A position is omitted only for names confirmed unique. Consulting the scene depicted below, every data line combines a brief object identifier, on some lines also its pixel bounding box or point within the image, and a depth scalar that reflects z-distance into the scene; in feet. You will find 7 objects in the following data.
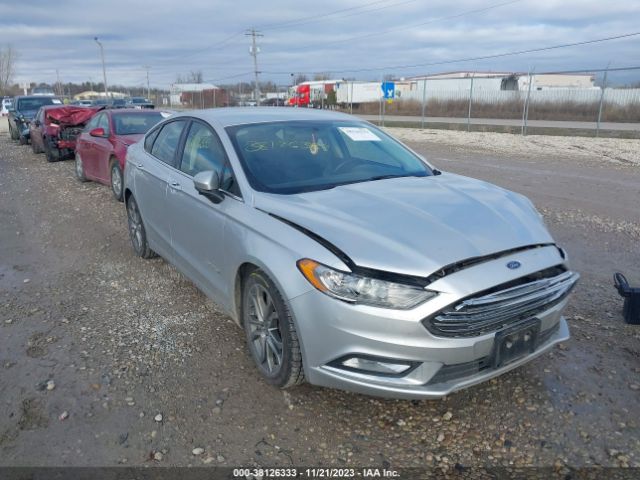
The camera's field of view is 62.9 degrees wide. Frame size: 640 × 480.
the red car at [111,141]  28.48
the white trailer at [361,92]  160.56
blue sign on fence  93.02
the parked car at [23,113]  65.18
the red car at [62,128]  44.93
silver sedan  8.50
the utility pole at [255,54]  154.10
